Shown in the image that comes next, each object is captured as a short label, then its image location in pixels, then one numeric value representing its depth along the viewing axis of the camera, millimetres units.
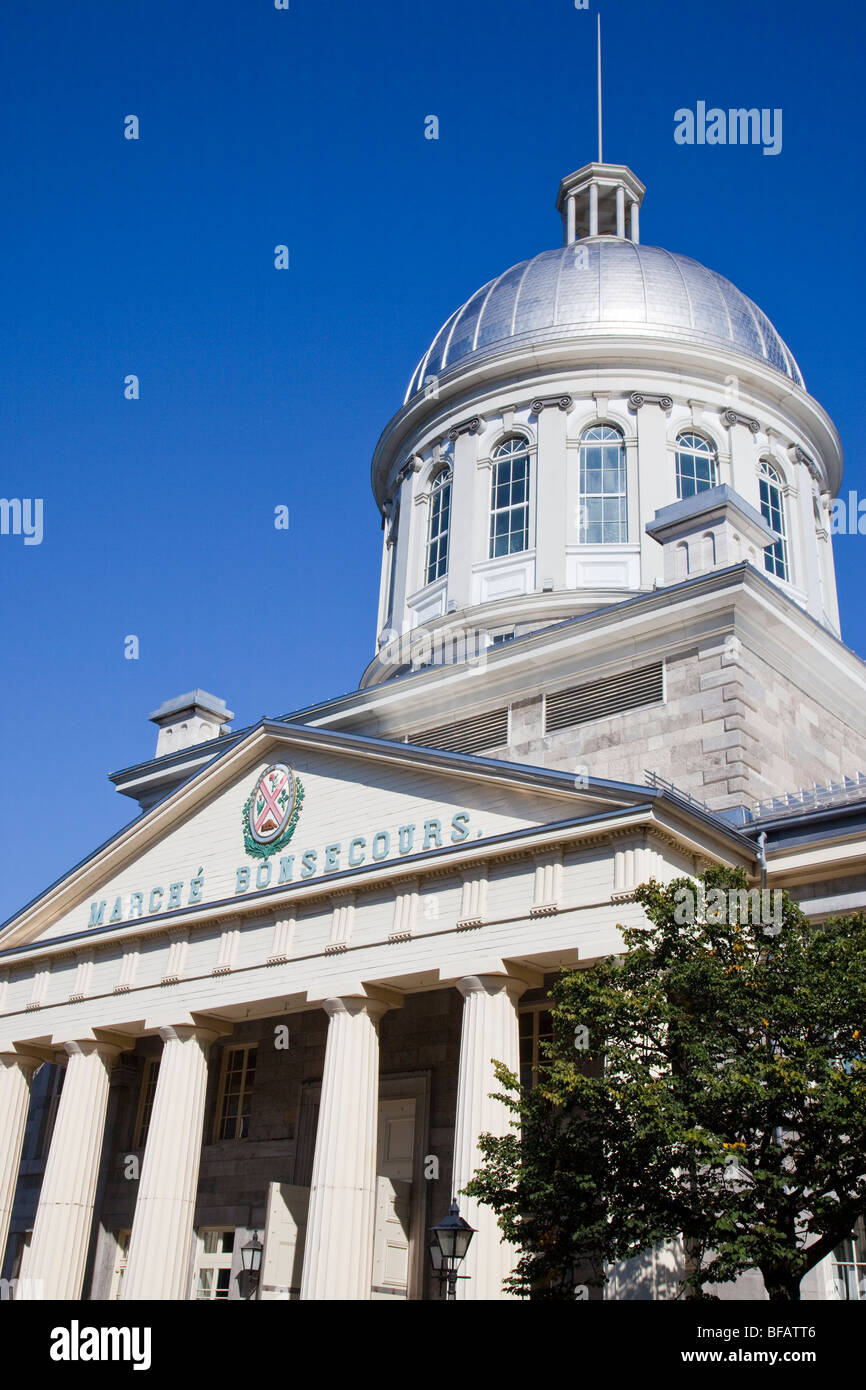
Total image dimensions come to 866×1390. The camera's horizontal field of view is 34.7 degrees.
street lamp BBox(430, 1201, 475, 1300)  16016
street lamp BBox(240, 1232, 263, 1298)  22328
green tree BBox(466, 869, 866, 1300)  14000
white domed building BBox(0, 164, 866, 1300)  20328
